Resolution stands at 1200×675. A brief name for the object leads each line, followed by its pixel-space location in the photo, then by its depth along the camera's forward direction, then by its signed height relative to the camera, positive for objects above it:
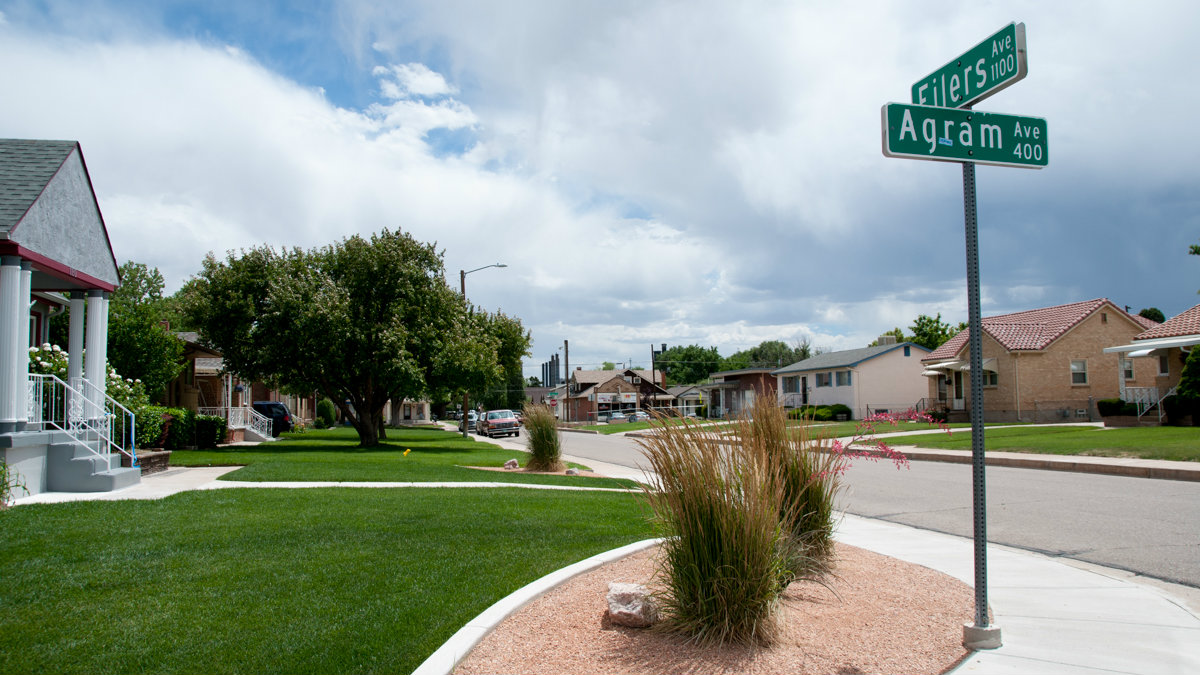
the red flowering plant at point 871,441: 6.06 -0.46
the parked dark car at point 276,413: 38.92 -1.05
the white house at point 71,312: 11.25 +1.33
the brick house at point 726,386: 56.98 +0.01
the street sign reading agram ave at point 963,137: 4.57 +1.48
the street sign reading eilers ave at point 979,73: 4.46 +1.86
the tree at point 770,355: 111.94 +4.62
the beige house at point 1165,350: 27.16 +1.11
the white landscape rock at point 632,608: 4.72 -1.34
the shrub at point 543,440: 16.97 -1.12
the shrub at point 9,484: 9.75 -1.19
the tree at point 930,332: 67.25 +4.51
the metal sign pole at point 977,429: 4.30 -0.25
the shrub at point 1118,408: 28.72 -0.98
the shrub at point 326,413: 56.64 -1.60
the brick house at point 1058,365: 35.19 +0.79
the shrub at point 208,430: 24.80 -1.19
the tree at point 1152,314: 69.62 +6.02
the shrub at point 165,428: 17.22 -0.86
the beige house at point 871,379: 47.09 +0.33
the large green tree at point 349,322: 25.75 +2.35
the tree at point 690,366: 125.69 +3.39
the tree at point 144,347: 23.81 +1.45
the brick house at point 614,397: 86.81 -0.99
